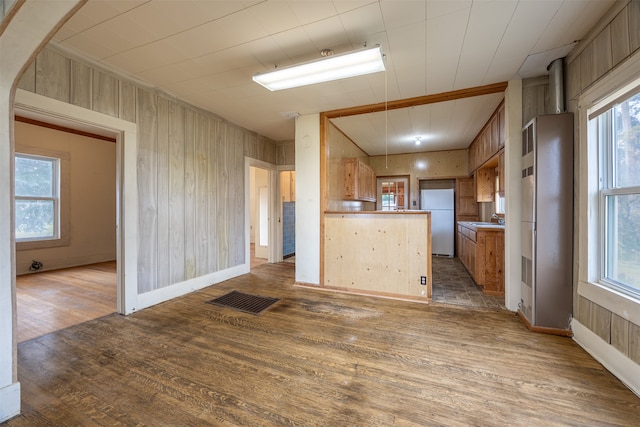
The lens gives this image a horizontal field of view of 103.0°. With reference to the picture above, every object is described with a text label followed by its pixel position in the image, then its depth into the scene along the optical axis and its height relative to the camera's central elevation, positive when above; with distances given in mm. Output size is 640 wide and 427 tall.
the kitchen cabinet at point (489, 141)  3570 +1181
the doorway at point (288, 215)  6157 -77
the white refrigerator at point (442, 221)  6350 -253
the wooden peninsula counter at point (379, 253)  3418 -591
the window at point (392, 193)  6929 +502
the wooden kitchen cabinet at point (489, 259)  3619 -707
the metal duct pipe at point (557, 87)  2478 +1215
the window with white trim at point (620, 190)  1795 +150
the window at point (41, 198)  4703 +292
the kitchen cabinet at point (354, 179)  5066 +669
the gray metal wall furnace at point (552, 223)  2367 -121
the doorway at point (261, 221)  6256 -219
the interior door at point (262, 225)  6262 -323
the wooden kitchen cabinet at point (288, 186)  6363 +666
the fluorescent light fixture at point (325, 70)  2176 +1339
